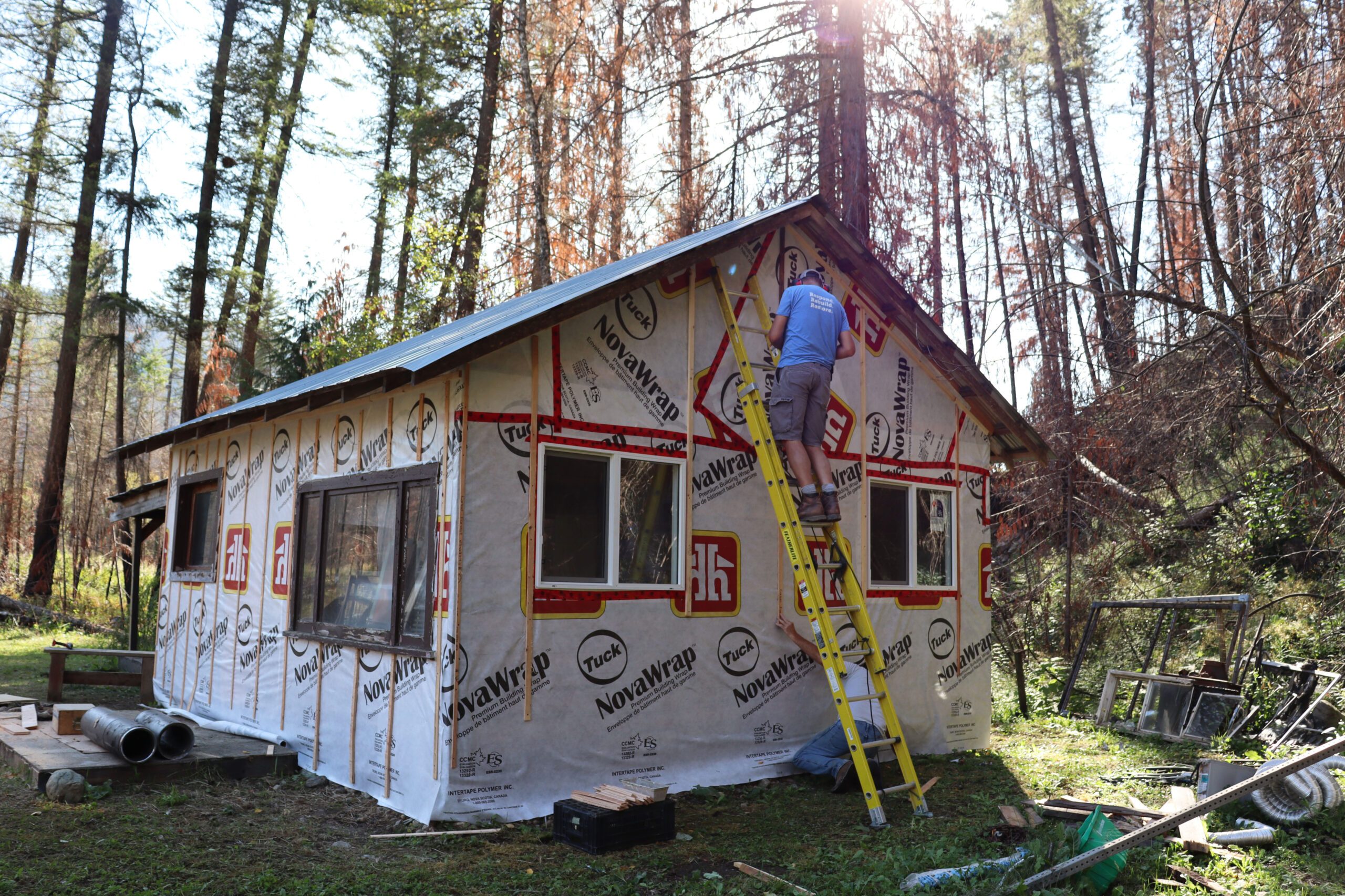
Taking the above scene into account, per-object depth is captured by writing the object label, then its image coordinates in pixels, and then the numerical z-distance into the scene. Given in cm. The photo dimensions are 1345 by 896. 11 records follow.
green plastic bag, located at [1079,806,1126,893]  458
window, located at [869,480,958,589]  842
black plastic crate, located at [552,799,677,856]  535
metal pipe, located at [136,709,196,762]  660
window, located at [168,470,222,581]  968
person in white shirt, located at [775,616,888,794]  717
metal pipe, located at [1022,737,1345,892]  417
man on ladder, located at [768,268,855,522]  694
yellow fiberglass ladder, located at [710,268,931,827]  603
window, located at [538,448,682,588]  638
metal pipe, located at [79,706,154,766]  646
